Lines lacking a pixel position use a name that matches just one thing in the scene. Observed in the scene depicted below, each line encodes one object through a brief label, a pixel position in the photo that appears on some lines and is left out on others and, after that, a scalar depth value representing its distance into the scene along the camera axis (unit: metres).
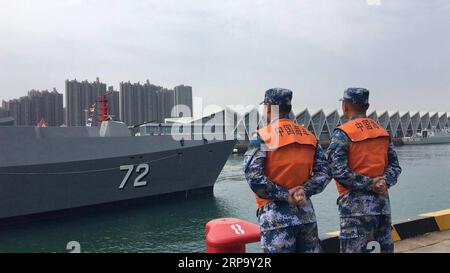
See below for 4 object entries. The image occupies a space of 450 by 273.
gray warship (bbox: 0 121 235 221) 10.52
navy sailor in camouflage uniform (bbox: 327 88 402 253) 2.43
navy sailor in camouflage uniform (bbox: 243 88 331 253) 2.07
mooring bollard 2.34
